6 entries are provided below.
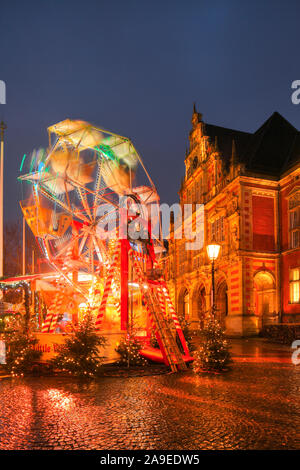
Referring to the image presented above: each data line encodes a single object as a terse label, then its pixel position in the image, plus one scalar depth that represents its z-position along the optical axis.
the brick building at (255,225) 28.38
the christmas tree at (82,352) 11.41
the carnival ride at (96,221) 14.38
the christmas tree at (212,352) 12.23
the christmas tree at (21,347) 12.24
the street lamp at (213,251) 12.85
